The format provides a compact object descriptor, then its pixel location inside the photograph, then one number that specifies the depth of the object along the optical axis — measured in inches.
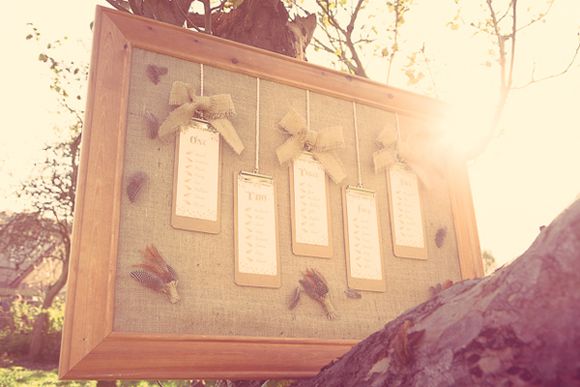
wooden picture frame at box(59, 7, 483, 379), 53.1
